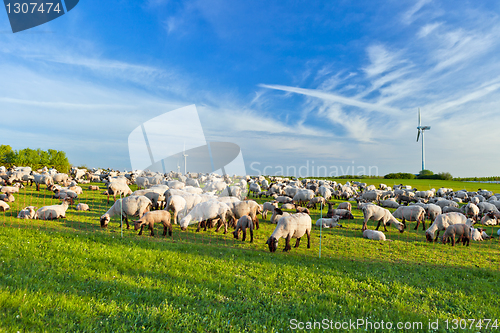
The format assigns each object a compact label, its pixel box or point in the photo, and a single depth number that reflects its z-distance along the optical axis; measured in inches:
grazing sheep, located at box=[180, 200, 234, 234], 644.1
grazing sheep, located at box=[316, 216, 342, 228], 769.6
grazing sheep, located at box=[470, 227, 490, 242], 680.4
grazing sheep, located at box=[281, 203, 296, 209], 1038.8
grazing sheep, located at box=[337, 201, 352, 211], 1009.9
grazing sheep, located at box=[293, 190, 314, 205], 1205.7
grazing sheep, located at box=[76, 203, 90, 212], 786.2
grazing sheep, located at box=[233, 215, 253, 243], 568.5
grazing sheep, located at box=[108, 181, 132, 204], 1046.4
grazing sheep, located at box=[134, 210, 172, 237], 547.5
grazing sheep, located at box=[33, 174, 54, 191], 1208.8
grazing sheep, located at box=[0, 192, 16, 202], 795.5
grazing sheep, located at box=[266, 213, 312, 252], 495.7
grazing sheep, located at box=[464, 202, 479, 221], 919.7
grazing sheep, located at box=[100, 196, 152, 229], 629.9
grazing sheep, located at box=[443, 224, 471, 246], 613.9
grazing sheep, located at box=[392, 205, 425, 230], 792.9
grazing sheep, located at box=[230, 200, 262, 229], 679.7
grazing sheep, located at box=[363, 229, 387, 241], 638.5
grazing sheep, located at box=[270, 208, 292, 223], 787.4
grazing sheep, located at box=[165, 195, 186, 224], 689.6
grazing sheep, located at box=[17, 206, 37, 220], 636.1
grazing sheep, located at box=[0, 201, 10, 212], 682.1
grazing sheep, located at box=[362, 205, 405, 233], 722.8
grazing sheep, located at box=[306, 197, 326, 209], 1178.3
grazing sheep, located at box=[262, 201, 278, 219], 877.2
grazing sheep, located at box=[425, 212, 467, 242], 663.8
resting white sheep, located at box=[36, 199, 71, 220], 642.8
